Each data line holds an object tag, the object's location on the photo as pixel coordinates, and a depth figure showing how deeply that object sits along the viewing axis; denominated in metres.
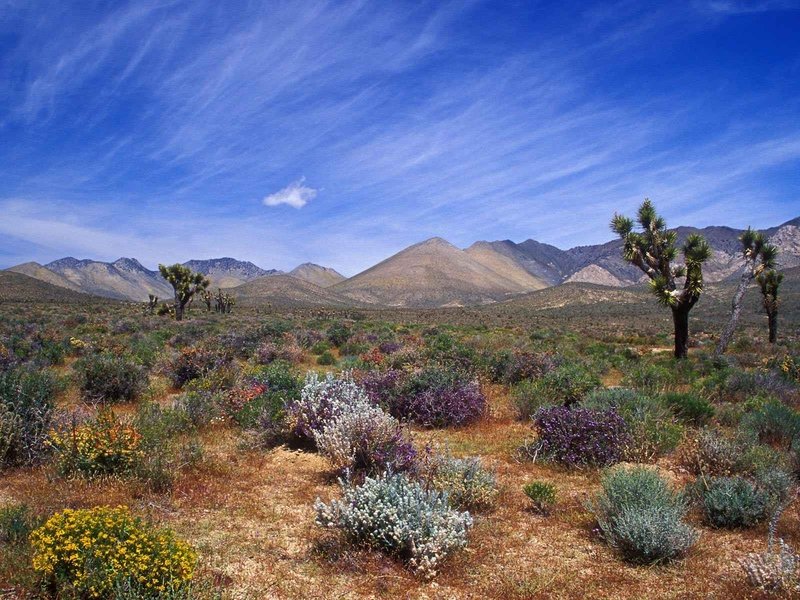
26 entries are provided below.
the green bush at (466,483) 5.73
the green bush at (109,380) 10.71
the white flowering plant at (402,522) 4.49
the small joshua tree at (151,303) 51.83
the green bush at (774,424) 7.98
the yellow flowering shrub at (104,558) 3.45
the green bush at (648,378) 12.62
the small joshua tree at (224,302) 56.56
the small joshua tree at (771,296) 31.25
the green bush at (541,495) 5.90
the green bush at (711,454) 6.70
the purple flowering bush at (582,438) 7.32
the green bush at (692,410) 9.24
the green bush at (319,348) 20.38
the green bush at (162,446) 6.04
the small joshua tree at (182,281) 44.91
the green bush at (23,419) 6.52
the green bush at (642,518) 4.63
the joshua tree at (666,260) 20.36
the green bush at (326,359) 18.39
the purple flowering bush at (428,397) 9.65
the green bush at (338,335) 23.23
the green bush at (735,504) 5.38
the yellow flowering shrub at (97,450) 6.02
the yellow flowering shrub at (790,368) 15.50
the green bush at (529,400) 10.16
